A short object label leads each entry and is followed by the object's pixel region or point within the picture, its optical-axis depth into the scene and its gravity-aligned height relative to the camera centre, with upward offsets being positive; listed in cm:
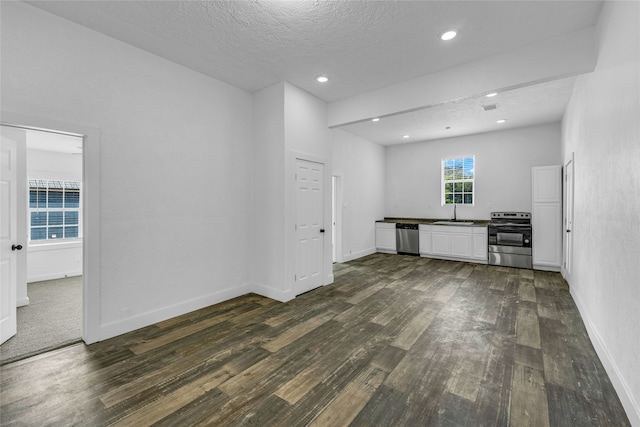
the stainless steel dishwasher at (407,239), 724 -69
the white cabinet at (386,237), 760 -66
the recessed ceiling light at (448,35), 284 +183
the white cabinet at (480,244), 628 -71
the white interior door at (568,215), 435 -4
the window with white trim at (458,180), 716 +84
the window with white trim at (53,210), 557 +5
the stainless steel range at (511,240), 578 -58
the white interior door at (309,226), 425 -21
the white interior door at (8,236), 271 -24
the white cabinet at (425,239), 706 -66
